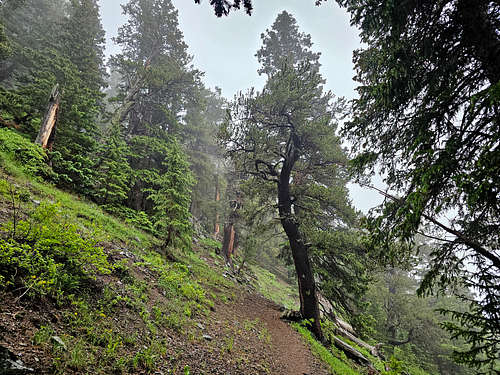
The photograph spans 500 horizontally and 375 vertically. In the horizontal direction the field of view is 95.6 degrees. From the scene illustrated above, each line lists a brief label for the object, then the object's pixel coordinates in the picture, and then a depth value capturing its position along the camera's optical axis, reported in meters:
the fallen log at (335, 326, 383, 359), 11.78
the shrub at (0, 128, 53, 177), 7.82
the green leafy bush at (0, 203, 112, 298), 3.05
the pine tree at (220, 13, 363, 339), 9.25
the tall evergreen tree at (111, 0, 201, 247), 15.95
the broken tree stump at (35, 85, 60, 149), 9.41
